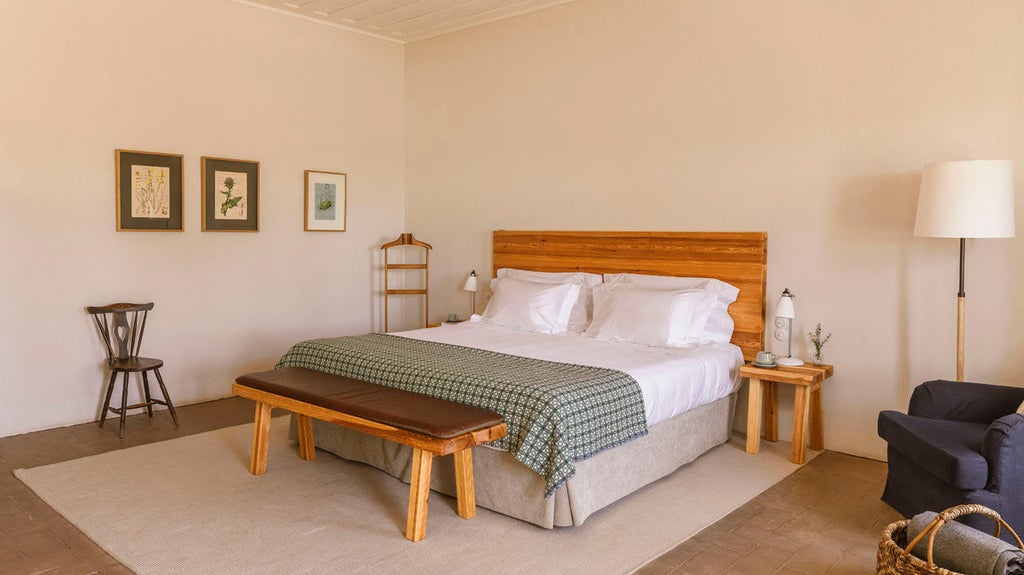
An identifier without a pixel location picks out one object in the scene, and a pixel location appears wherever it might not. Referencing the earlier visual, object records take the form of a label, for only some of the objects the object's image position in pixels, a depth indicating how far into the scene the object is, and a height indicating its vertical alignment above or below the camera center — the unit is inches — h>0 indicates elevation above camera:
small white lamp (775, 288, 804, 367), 166.4 -10.5
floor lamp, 133.9 +12.2
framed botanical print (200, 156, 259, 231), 208.4 +18.1
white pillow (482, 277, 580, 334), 194.1 -12.3
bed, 126.4 -24.0
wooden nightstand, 158.2 -31.2
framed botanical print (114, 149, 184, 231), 190.4 +17.2
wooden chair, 178.2 -21.6
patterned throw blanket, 119.3 -23.0
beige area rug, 112.6 -44.9
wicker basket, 90.5 -36.3
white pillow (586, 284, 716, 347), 170.7 -12.9
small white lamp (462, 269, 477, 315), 229.9 -7.6
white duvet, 143.6 -20.4
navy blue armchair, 110.0 -28.7
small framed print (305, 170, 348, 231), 232.8 +18.5
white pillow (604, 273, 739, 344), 177.3 -8.9
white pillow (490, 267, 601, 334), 196.4 -6.8
